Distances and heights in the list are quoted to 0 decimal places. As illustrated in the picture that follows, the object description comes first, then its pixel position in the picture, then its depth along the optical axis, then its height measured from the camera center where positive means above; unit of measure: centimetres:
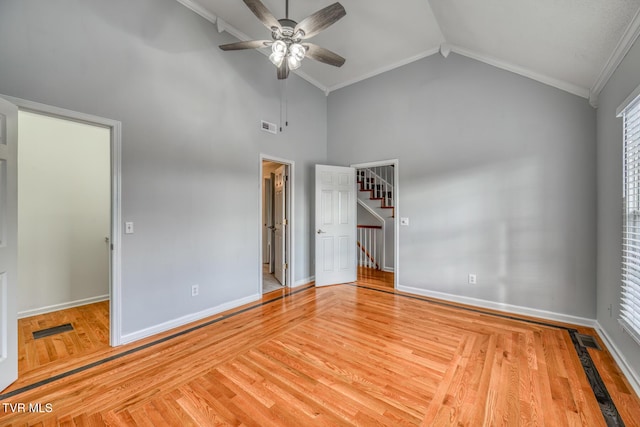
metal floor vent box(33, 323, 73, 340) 265 -124
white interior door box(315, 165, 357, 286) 444 -19
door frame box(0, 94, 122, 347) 243 -21
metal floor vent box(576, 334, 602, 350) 245 -124
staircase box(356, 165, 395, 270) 560 +3
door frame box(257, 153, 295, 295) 434 -18
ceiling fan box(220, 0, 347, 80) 213 +165
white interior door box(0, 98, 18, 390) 183 -21
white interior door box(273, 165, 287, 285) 444 -17
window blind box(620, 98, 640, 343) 192 -8
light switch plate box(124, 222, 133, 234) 250 -13
